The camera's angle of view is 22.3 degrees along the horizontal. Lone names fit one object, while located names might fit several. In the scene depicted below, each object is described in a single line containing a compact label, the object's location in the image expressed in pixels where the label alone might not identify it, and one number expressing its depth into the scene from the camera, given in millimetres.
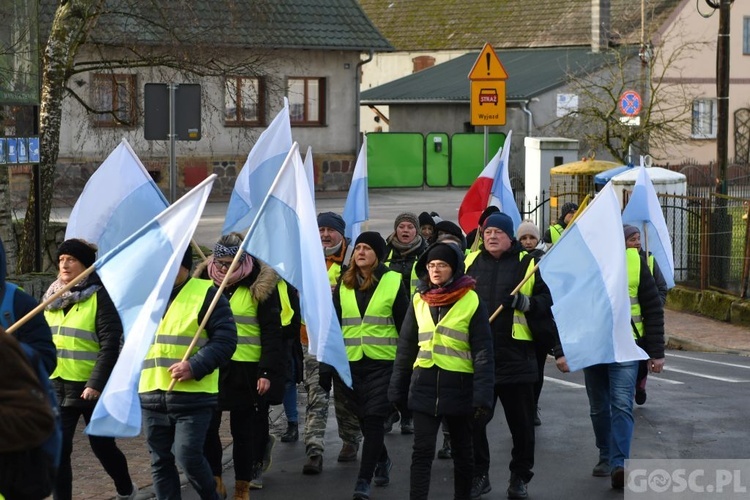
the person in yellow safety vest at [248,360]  11344
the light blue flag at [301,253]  10360
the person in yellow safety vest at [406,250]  14632
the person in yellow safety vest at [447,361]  10555
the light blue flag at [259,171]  14005
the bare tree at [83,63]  20331
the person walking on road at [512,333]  11734
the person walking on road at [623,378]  12069
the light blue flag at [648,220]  15886
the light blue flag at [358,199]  18222
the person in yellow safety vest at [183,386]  9836
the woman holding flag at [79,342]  10214
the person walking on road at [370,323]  11885
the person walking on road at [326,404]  12837
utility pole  34065
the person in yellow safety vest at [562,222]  19076
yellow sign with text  21229
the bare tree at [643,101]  43798
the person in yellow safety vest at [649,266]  13734
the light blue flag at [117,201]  12134
